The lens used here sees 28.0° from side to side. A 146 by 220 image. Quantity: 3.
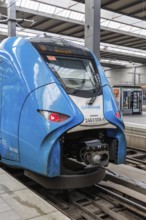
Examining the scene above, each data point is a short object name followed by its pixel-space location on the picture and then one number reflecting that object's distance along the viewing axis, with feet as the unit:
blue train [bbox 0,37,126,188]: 13.76
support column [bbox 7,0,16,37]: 45.03
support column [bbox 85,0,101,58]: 31.37
